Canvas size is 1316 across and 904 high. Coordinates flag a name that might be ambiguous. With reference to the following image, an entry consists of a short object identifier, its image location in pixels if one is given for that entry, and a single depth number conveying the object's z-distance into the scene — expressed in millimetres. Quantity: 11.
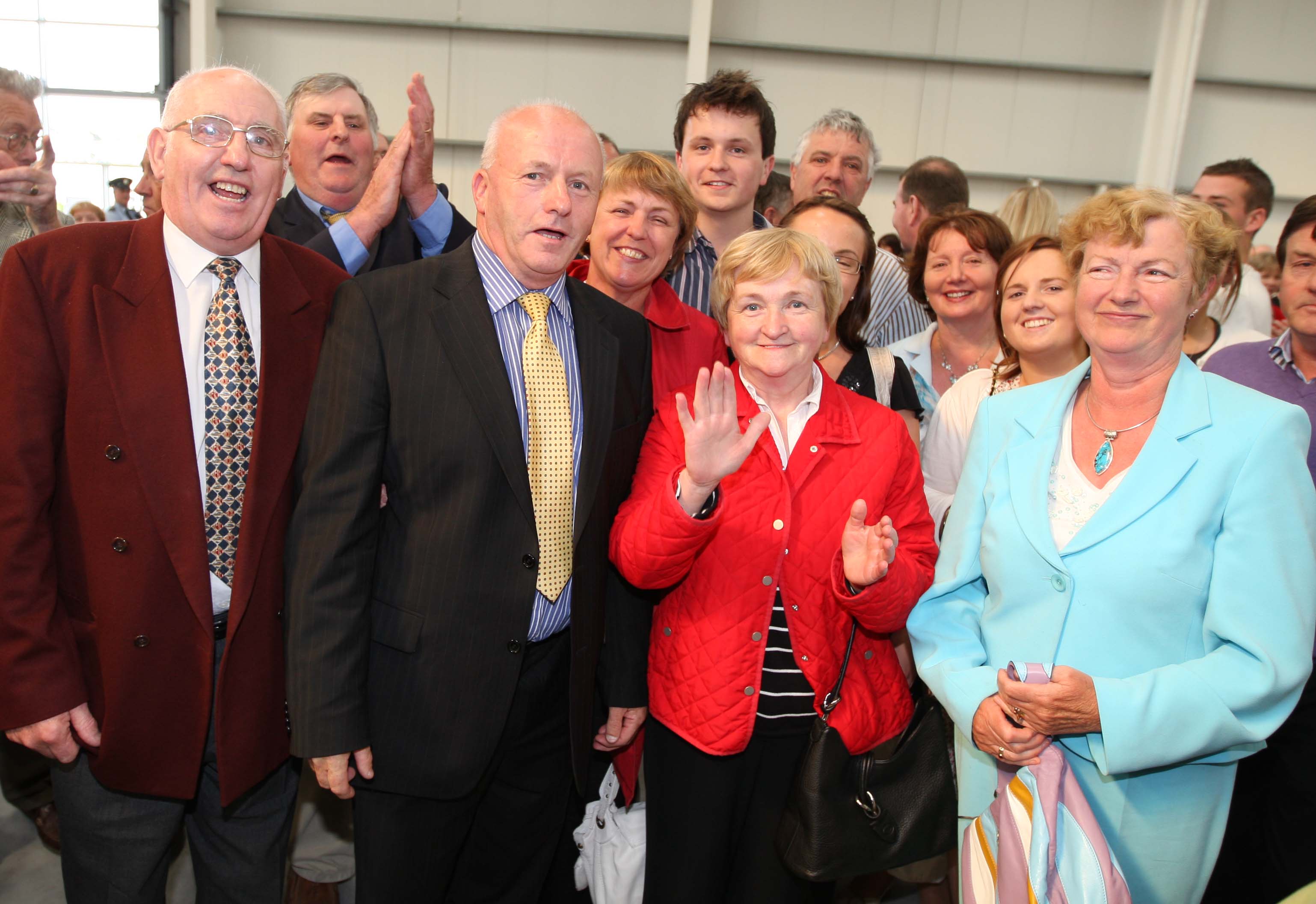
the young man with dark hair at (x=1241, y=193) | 4500
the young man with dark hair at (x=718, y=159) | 3076
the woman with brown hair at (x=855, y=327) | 2660
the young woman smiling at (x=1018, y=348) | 2518
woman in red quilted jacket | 1961
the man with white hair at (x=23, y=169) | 2553
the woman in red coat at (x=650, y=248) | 2459
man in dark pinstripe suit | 1744
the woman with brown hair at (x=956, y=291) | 3037
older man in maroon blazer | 1699
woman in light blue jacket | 1611
